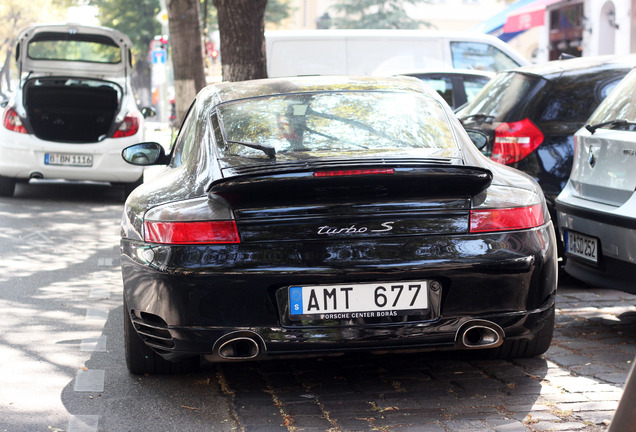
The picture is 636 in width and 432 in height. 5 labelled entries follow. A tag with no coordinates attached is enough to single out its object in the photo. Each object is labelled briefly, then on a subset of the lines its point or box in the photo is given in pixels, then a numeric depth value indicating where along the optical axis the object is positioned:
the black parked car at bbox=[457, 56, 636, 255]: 7.30
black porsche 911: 4.27
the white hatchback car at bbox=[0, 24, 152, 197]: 12.52
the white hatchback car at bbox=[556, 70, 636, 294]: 5.54
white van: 15.66
